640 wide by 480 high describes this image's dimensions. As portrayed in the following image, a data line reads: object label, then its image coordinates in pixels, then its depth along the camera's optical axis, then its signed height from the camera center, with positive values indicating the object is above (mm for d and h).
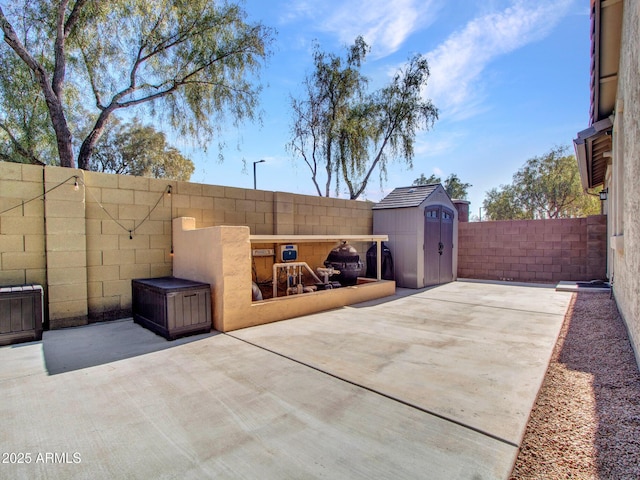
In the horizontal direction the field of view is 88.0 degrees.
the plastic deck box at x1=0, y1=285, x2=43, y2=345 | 3895 -948
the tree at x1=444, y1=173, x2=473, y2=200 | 33406 +4600
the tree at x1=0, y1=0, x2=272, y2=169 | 8352 +4974
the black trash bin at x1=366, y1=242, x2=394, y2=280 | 8844 -784
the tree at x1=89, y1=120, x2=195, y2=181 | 16938 +4395
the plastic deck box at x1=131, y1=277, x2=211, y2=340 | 4180 -970
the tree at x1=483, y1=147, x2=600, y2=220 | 21391 +2824
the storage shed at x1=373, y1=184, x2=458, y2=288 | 8500 +24
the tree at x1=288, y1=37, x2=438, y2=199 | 14812 +5441
